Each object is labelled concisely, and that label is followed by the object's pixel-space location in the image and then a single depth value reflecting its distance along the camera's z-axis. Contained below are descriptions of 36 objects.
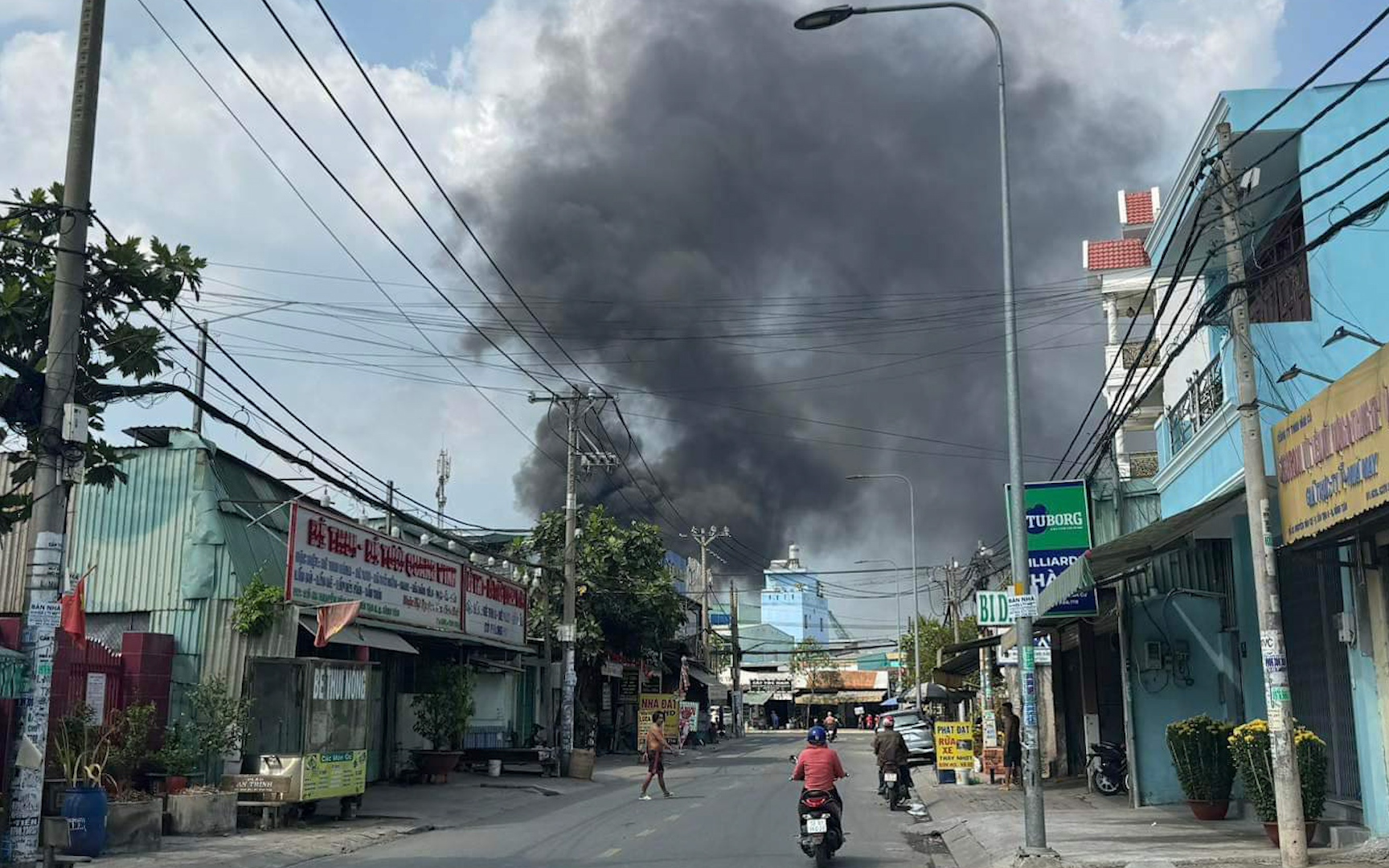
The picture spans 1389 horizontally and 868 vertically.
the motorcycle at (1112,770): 23.98
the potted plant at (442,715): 28.70
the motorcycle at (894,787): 23.25
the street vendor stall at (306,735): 18.92
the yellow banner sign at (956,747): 28.77
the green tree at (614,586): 41.75
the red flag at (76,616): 16.20
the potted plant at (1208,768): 17.42
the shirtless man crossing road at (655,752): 25.45
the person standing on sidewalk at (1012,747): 26.58
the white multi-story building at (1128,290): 44.09
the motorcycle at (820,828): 13.69
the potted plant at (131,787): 15.51
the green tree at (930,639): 73.04
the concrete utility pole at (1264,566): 12.02
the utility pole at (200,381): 23.71
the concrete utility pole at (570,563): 34.47
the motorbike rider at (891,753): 23.28
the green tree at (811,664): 93.09
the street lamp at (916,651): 56.97
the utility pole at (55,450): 11.70
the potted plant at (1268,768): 13.20
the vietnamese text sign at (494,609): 30.17
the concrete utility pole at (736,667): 67.89
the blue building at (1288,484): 12.84
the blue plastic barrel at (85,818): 14.45
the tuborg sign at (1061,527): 21.39
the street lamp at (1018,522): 14.24
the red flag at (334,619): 20.02
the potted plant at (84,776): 14.48
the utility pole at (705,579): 63.91
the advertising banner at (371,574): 21.48
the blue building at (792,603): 109.69
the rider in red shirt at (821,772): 14.11
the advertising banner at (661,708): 43.59
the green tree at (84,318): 12.49
